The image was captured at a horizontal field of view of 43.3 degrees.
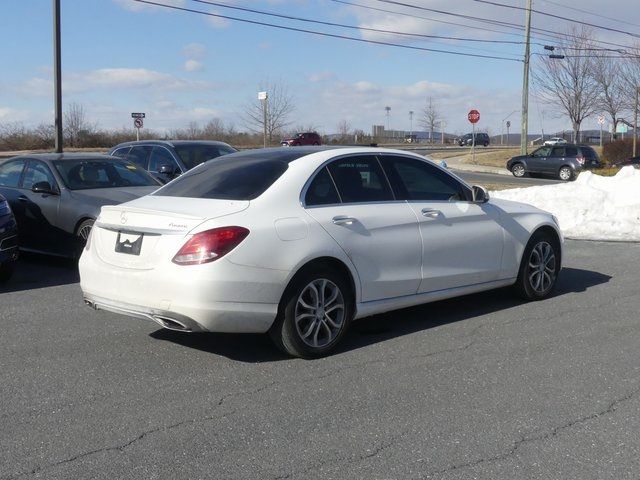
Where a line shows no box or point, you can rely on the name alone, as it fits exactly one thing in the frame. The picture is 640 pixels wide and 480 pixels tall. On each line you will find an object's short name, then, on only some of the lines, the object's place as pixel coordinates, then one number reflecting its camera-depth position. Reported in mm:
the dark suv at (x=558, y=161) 36469
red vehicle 53162
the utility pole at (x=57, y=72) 22469
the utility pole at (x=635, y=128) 45028
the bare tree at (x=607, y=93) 56156
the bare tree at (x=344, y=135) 77438
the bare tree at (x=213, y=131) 71388
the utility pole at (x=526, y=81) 42062
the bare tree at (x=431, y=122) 107831
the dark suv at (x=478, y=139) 82462
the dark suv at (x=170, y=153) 14609
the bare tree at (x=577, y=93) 56469
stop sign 41875
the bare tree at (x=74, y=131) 61438
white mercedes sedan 5594
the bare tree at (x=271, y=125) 60594
